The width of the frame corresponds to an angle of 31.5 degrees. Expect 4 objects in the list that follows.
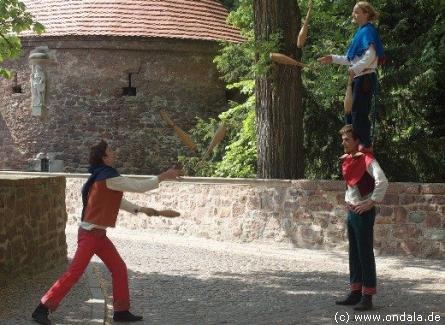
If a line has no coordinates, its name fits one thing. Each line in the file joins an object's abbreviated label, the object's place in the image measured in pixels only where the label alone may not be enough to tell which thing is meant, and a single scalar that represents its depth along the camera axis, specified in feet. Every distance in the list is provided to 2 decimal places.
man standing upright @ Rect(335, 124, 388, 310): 23.17
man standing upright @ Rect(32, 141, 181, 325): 21.27
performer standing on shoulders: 27.20
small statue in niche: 78.48
